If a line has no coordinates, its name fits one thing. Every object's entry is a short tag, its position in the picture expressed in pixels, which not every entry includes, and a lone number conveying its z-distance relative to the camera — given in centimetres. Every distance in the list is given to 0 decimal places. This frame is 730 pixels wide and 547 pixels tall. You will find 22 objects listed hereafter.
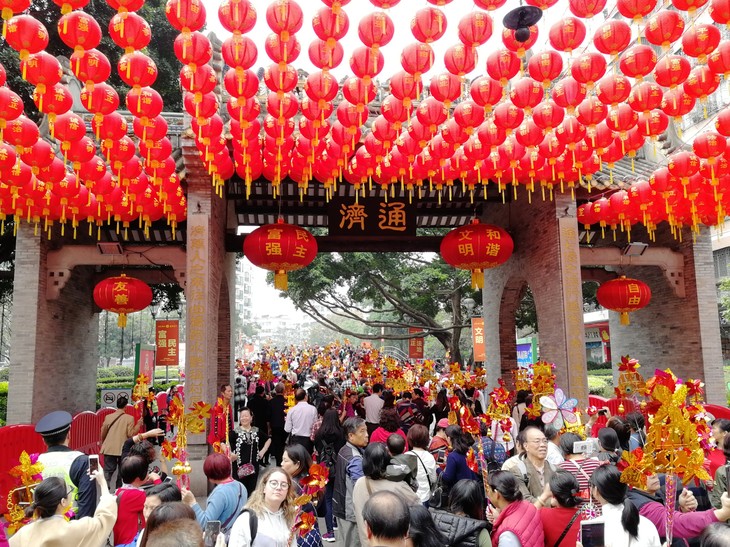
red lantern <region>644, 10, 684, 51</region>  506
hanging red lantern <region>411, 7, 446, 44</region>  502
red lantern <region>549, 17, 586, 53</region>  515
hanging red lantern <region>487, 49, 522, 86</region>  551
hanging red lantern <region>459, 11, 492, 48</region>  506
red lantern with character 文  921
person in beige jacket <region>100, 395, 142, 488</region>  705
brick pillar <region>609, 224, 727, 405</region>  1061
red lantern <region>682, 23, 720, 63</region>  513
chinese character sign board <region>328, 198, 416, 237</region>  1081
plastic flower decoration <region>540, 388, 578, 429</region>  541
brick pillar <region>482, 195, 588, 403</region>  921
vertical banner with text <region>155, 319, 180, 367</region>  1387
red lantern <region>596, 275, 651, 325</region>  1002
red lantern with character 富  866
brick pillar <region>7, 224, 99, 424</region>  943
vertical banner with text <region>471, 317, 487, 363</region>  1754
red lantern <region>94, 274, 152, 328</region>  952
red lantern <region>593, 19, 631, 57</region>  515
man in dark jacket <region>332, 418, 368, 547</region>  452
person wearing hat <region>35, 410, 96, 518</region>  376
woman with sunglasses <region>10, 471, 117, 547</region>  274
